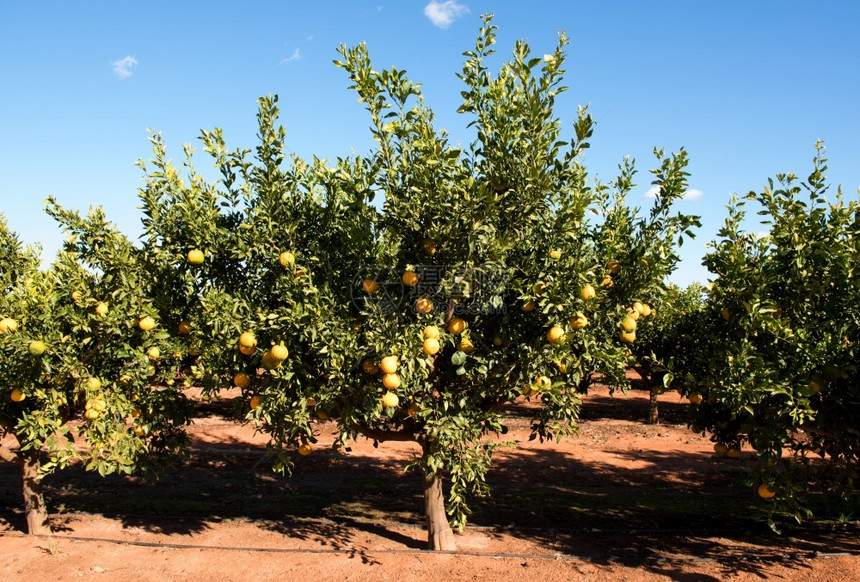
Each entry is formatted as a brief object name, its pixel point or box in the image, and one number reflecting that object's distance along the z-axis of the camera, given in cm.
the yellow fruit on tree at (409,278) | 558
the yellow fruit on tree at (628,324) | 604
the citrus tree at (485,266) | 547
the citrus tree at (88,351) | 654
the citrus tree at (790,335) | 572
